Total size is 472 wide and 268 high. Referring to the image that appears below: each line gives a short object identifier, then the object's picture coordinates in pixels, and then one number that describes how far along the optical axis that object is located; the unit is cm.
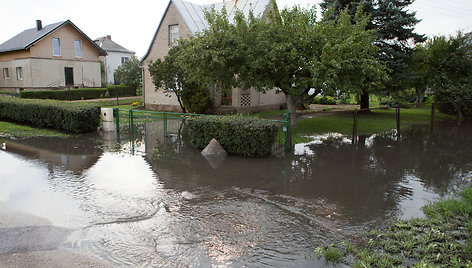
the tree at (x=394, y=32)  1928
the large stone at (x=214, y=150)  1105
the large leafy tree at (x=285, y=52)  1252
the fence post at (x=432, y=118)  1678
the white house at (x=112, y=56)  4789
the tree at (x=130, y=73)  3583
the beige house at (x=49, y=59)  3180
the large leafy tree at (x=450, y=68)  2027
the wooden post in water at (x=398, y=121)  1509
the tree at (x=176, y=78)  1794
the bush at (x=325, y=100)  3024
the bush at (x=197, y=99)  2123
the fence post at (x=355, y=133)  1274
